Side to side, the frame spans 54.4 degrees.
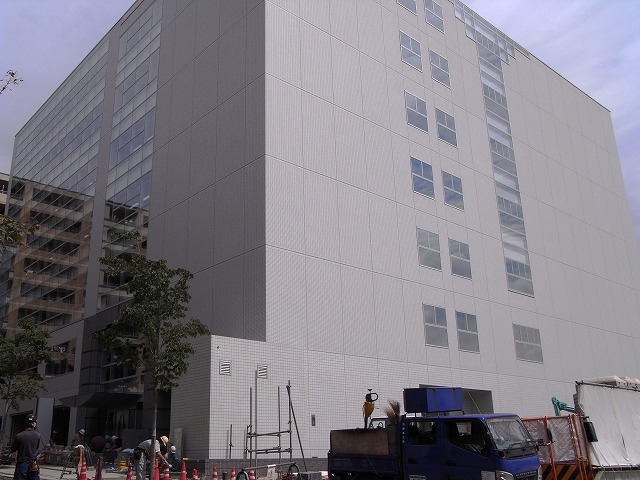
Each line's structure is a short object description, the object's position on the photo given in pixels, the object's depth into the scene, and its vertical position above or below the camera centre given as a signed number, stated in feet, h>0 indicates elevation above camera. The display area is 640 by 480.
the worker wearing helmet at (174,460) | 73.56 -1.42
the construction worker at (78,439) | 103.96 +1.92
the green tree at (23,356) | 103.24 +15.75
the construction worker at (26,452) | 40.14 +0.03
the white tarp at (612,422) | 59.31 +1.07
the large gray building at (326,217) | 88.33 +39.84
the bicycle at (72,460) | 82.06 -1.24
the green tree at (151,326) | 66.74 +12.79
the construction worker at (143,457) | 59.62 -0.79
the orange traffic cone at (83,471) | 59.76 -2.02
